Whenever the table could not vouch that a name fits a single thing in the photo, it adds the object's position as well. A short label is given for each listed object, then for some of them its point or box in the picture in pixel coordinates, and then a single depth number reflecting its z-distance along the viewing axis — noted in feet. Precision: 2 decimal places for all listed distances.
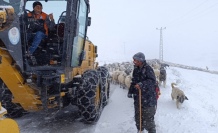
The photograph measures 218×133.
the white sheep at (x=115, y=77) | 22.07
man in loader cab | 9.17
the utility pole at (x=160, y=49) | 98.86
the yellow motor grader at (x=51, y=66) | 7.87
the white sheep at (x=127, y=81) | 17.74
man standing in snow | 8.13
